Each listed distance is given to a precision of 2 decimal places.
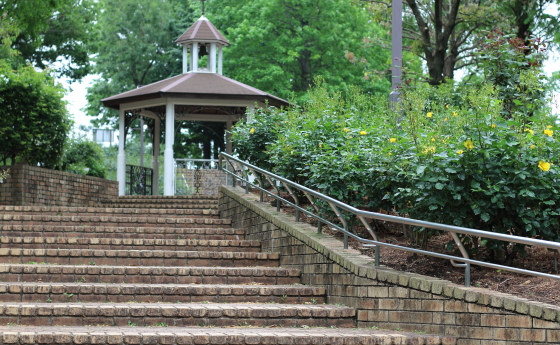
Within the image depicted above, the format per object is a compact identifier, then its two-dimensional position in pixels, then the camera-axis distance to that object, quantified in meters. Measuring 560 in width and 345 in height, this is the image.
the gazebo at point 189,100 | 18.39
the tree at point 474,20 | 15.96
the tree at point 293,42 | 30.92
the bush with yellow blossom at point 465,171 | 6.80
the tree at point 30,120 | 14.73
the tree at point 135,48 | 36.88
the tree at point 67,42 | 31.28
